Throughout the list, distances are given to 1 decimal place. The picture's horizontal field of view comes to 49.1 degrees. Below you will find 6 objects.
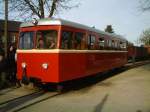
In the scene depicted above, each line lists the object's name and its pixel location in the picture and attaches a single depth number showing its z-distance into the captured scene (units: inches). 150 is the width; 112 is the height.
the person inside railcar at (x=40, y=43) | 260.0
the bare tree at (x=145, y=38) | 1698.5
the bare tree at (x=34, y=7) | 473.4
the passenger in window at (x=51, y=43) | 251.5
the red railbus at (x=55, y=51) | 249.4
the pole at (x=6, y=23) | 316.3
